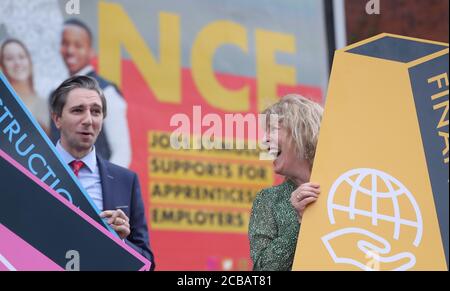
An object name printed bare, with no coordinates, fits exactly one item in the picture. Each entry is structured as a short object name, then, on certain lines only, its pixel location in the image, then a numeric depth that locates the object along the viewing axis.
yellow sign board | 4.50
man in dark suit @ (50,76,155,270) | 5.68
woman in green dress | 5.19
